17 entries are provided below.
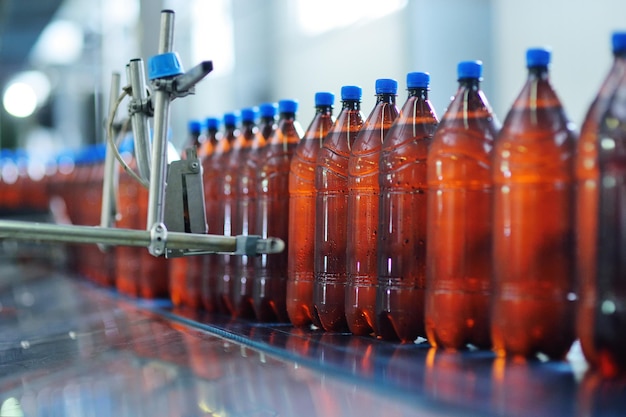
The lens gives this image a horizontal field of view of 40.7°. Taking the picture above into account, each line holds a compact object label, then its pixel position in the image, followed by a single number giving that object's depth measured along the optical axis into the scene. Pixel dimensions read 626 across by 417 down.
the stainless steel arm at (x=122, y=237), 1.51
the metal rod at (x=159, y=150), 1.61
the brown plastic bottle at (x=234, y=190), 2.02
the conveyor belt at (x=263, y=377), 1.01
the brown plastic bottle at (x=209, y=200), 2.13
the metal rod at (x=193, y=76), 1.51
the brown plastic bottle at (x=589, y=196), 1.13
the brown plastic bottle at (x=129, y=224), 2.71
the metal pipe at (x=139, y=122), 1.76
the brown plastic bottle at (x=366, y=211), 1.56
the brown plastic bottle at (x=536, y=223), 1.23
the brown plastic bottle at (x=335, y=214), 1.64
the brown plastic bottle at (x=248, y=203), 1.95
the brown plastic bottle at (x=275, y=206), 1.87
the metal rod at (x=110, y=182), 2.04
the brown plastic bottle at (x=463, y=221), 1.36
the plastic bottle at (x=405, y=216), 1.47
